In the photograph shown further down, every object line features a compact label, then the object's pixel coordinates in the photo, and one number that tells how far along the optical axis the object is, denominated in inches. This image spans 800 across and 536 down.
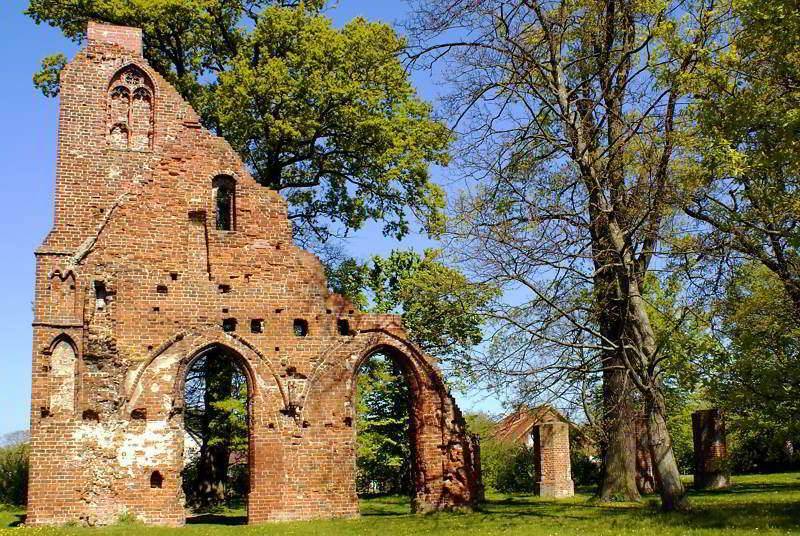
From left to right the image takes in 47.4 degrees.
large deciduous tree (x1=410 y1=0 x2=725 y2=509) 592.4
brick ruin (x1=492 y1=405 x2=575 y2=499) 926.4
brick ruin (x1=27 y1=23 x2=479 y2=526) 661.9
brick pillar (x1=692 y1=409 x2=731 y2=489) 895.1
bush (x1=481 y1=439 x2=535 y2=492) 1119.6
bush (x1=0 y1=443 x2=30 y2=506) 1083.9
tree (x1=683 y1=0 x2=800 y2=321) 505.0
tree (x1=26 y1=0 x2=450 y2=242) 950.4
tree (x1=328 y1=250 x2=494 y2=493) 1015.0
